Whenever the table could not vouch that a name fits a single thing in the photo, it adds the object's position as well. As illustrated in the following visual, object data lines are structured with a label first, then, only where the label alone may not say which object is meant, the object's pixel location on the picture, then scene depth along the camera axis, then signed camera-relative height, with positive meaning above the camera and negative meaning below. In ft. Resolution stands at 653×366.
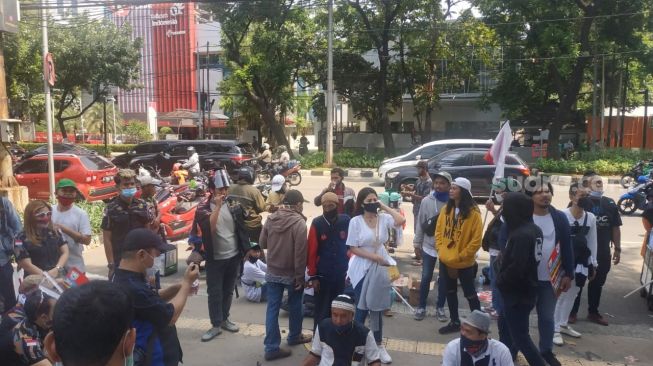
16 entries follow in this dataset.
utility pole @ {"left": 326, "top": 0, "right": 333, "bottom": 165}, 73.56 +3.26
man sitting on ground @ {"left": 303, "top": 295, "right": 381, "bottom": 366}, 12.44 -4.99
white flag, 22.07 -0.77
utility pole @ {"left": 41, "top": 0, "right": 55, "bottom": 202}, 33.86 +0.05
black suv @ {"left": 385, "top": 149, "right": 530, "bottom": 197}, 46.50 -3.48
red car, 44.04 -4.15
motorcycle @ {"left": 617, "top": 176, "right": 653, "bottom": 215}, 40.70 -5.45
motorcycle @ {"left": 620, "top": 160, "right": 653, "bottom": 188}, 51.57 -4.26
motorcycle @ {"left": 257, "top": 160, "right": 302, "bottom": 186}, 57.64 -5.22
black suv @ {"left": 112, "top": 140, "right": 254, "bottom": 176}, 63.62 -3.57
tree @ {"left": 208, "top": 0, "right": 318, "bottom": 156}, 81.51 +12.74
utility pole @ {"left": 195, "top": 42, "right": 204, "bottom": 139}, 127.79 -0.21
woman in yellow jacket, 17.12 -3.58
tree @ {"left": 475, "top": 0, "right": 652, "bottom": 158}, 69.72 +12.98
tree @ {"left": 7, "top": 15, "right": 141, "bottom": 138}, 86.38 +11.35
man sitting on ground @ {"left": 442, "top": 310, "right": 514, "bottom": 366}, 11.42 -4.73
